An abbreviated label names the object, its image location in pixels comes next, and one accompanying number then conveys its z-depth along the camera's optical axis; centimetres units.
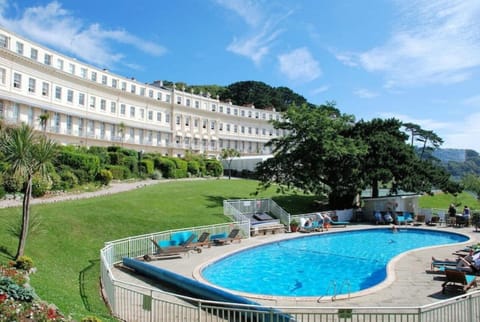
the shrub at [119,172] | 4040
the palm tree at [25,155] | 1270
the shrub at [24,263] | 1156
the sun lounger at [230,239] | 2062
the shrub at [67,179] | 2889
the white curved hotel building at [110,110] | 4556
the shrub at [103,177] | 3438
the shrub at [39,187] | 2472
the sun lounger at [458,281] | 1188
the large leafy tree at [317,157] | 3209
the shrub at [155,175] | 4731
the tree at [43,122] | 4128
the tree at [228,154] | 6832
